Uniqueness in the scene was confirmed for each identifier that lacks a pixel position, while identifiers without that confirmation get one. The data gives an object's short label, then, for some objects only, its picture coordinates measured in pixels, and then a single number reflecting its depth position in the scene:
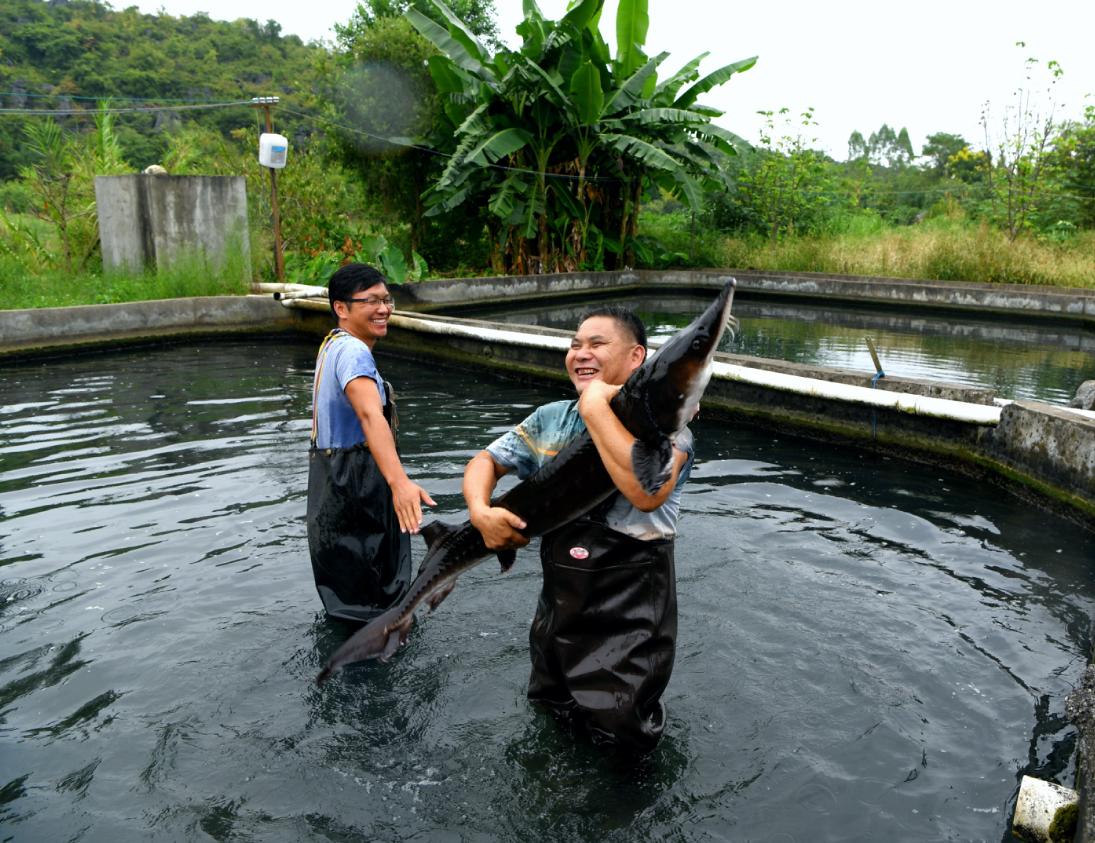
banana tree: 16.28
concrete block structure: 14.36
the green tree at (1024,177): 20.09
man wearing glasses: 3.59
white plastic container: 13.59
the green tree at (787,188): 23.38
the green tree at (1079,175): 21.09
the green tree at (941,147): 52.21
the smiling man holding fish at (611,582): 2.72
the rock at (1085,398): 7.29
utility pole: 13.77
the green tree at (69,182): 14.70
